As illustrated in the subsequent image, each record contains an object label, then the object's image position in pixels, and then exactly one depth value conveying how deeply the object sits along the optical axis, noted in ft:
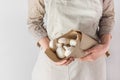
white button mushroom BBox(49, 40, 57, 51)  2.75
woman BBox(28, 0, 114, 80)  3.03
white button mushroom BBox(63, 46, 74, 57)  2.63
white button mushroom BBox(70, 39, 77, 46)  2.66
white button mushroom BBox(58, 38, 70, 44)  2.68
